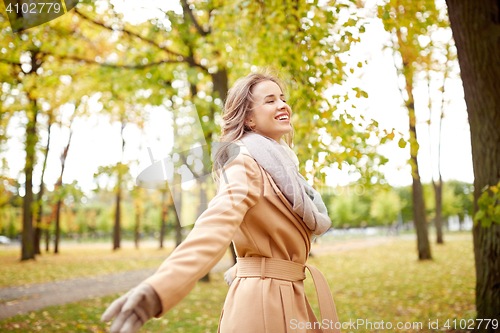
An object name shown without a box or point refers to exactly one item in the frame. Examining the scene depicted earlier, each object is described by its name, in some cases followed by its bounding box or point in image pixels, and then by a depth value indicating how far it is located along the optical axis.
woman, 1.63
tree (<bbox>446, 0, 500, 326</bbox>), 4.07
